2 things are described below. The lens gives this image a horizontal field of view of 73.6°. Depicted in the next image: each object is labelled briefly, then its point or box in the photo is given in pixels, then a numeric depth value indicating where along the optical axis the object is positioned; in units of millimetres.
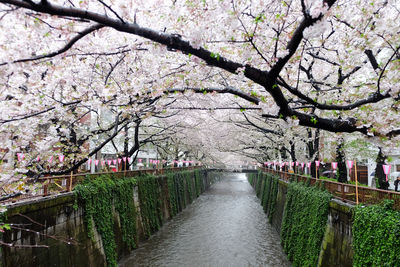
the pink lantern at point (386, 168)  10710
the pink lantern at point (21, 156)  8599
